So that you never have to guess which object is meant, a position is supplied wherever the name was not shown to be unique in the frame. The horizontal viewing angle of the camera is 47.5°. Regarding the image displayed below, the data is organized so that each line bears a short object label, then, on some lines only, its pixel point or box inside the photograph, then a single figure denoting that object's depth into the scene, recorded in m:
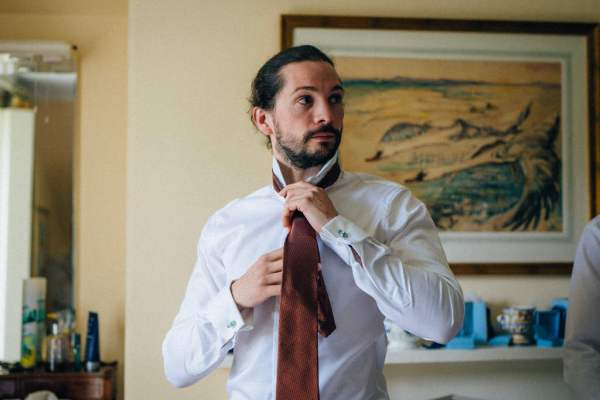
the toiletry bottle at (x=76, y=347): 3.19
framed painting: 3.03
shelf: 2.79
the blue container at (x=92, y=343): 3.16
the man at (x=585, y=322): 1.91
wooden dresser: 3.07
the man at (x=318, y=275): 1.46
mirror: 3.46
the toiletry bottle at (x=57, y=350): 3.13
